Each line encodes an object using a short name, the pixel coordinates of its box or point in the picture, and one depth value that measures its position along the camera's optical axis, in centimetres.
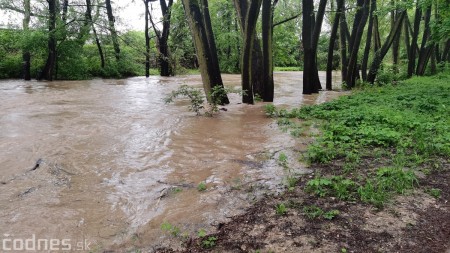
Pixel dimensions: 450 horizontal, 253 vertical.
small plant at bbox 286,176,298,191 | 450
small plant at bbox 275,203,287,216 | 382
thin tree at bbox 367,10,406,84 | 1603
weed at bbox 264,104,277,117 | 923
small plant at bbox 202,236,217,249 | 334
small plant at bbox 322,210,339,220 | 365
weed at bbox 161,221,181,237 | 357
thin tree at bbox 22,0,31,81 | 1864
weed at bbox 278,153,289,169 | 537
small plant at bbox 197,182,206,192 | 456
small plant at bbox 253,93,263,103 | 1165
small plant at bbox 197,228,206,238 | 352
